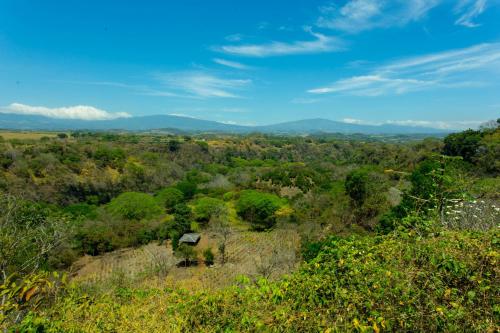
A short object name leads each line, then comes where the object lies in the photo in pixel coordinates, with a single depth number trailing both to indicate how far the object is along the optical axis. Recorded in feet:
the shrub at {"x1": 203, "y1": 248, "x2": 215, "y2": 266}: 67.76
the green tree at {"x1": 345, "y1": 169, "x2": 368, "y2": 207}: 82.43
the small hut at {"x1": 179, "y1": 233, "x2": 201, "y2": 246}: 80.79
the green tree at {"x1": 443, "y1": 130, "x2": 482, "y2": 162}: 138.90
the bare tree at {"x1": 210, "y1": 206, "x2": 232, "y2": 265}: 70.85
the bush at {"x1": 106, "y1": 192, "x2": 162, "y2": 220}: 108.17
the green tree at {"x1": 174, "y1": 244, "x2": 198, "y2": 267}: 67.47
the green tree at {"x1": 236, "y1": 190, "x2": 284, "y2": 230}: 102.12
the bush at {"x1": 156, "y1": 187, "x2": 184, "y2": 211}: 127.03
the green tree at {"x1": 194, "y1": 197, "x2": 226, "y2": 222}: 98.07
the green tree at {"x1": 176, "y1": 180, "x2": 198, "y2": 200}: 144.64
